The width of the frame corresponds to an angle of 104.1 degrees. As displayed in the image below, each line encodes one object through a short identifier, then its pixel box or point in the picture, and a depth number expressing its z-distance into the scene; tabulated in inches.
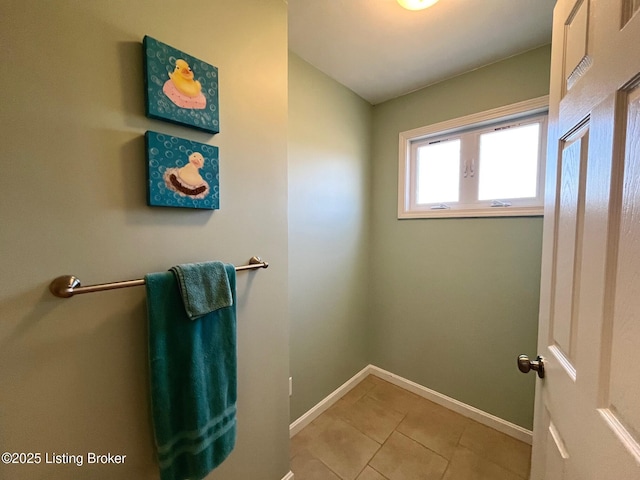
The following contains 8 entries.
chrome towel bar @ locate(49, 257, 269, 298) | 24.7
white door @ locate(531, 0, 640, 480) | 16.4
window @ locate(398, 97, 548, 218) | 61.7
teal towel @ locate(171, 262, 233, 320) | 30.7
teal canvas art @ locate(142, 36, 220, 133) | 29.7
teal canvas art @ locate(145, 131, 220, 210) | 30.3
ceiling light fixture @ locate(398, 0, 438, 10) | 45.2
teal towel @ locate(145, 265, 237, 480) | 29.8
